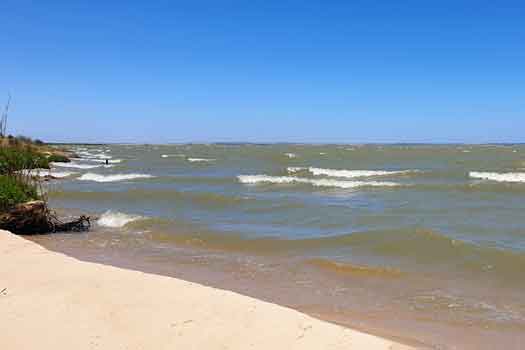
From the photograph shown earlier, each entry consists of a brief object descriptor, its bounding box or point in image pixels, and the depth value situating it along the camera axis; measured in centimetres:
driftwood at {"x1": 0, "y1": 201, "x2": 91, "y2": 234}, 1047
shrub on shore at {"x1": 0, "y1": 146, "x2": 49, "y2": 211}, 1044
